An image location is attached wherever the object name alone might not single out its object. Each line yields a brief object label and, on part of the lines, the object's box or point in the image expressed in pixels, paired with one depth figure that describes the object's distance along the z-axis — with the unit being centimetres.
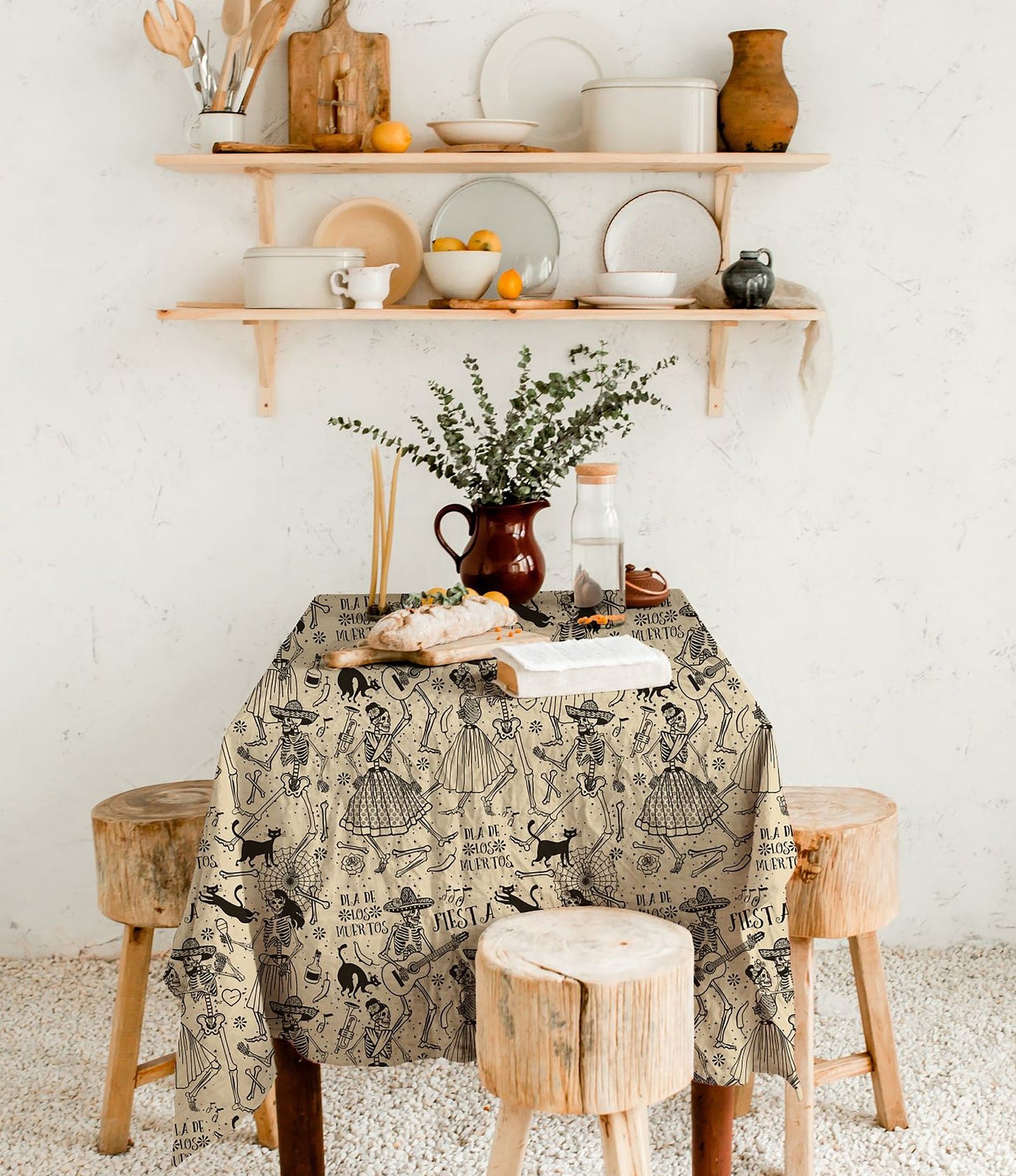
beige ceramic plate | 251
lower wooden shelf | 231
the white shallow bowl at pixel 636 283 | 234
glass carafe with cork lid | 212
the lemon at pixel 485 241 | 235
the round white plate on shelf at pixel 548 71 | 247
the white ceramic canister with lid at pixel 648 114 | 236
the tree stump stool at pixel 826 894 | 191
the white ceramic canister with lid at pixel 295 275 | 233
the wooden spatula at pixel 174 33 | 232
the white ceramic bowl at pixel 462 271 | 234
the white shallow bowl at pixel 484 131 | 231
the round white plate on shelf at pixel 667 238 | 253
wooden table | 175
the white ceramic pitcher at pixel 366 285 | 232
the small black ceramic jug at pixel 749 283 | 233
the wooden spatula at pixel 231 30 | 235
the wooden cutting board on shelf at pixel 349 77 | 242
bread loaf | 182
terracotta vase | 235
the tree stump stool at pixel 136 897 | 201
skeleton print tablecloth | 166
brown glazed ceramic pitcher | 211
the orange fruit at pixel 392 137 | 232
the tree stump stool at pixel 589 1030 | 146
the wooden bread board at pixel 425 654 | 180
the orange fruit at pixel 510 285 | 232
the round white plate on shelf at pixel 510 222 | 252
